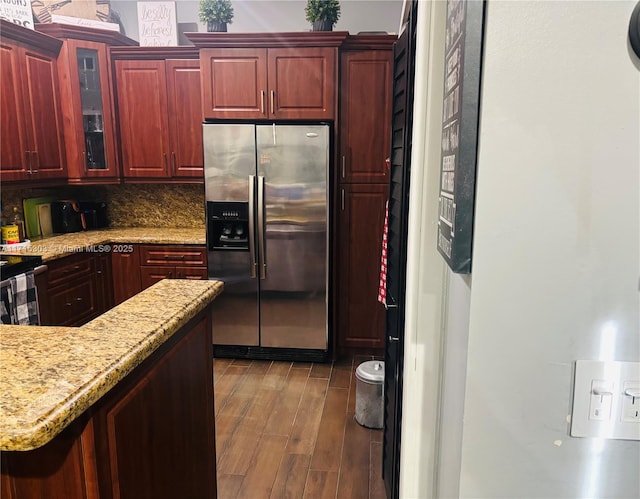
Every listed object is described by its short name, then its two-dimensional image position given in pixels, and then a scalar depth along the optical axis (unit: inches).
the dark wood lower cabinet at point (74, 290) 127.0
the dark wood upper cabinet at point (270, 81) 135.6
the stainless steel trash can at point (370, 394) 107.0
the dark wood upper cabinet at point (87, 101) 142.9
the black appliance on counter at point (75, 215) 156.9
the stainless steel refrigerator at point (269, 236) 135.9
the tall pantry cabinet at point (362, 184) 137.8
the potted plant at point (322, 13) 135.5
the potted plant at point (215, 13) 137.8
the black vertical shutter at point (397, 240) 65.8
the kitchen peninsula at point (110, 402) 38.3
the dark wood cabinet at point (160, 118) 149.3
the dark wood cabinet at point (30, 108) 125.4
